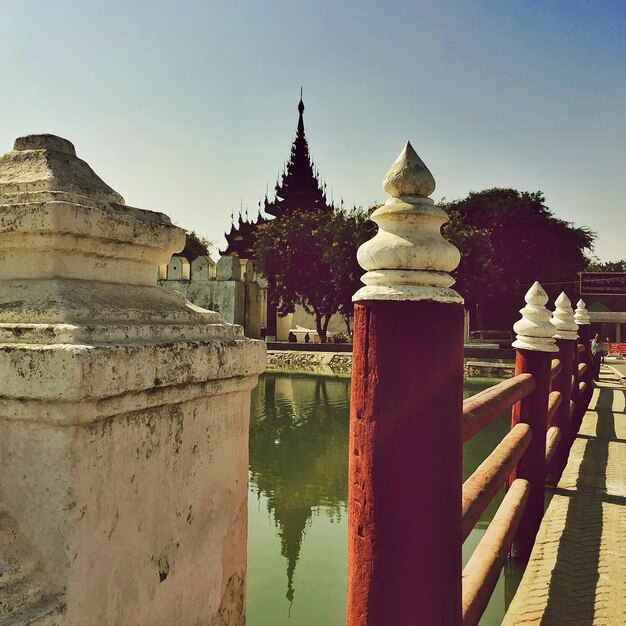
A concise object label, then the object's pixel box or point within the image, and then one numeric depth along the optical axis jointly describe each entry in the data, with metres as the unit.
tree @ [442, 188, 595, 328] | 30.44
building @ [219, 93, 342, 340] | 33.97
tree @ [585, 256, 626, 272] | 44.34
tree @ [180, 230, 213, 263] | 39.49
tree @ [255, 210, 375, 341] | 22.58
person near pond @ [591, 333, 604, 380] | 12.81
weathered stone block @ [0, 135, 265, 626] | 1.05
